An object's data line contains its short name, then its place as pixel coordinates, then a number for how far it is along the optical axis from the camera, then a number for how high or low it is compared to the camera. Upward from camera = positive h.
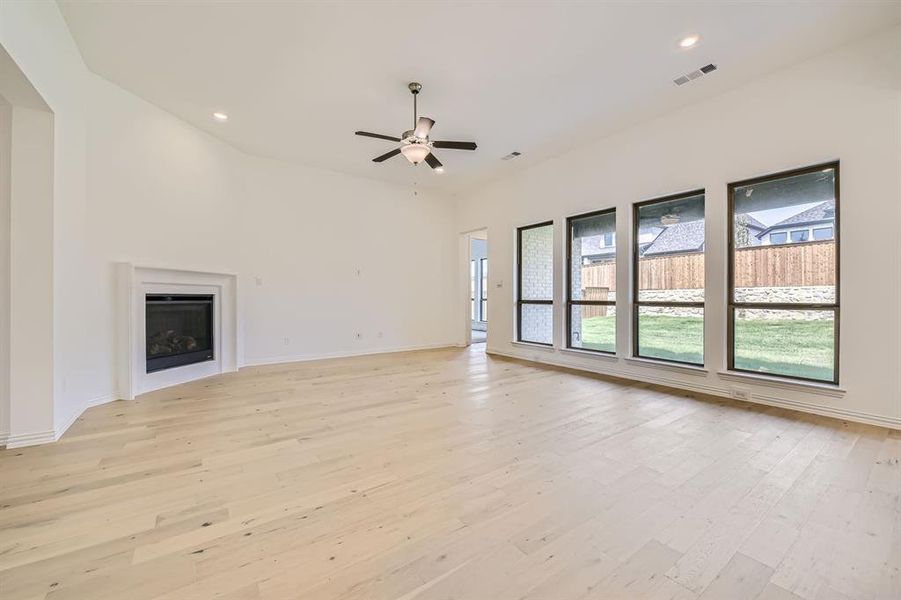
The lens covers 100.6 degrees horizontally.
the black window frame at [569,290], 5.89 +0.14
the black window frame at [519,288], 6.81 +0.20
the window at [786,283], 3.55 +0.16
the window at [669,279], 4.46 +0.25
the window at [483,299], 11.27 -0.01
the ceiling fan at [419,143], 3.63 +1.61
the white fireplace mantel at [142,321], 4.00 -0.27
